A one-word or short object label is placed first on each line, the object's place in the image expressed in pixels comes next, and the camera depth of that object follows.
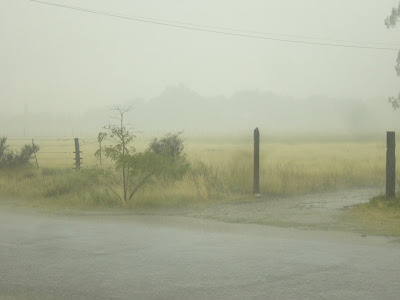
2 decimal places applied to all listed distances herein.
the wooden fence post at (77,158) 21.90
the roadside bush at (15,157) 21.62
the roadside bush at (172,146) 16.40
